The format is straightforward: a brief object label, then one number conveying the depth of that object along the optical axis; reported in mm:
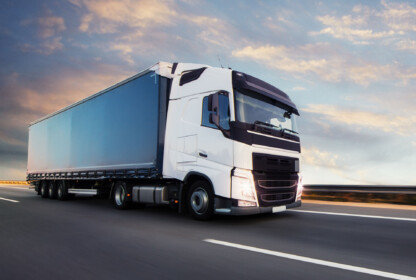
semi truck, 6457
